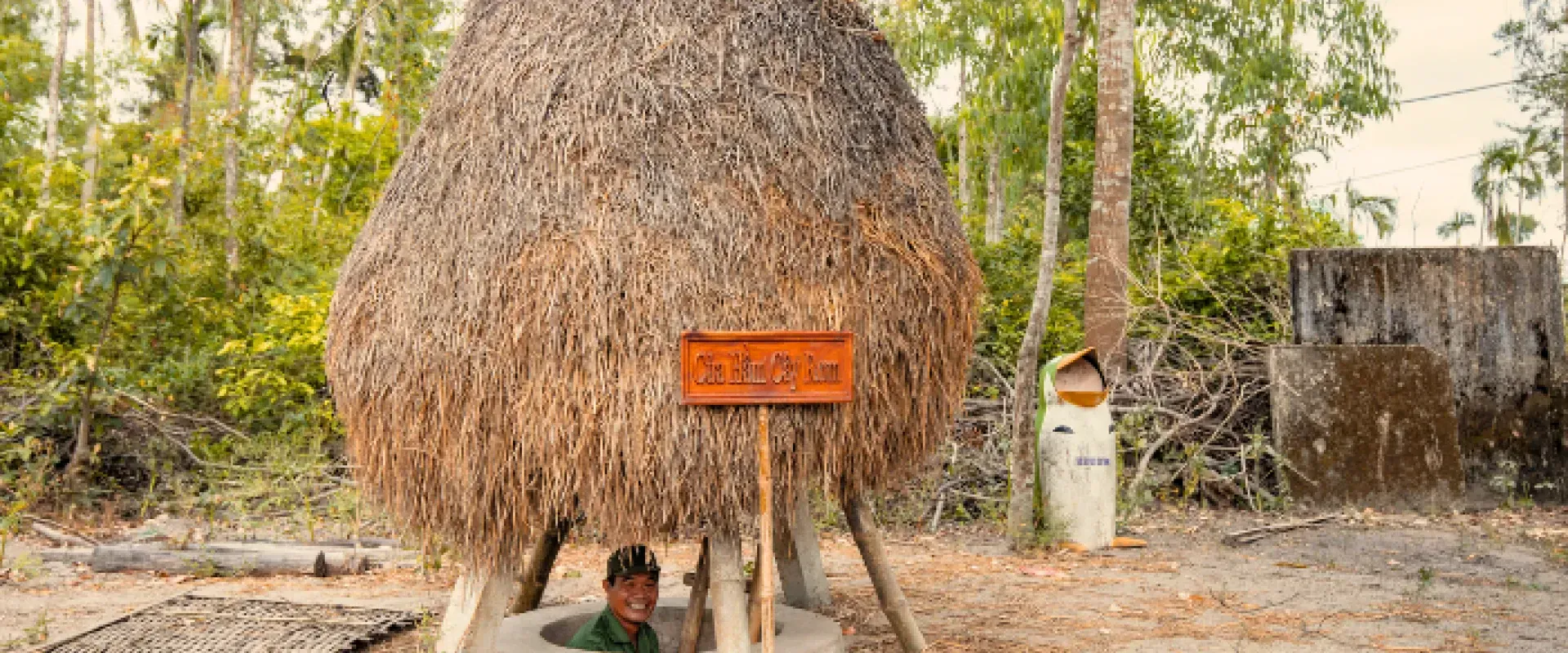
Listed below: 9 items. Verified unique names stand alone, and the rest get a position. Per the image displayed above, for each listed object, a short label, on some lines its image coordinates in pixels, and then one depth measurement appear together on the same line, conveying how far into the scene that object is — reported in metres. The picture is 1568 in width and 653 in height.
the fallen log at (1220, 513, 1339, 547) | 8.24
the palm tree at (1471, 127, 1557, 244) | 17.62
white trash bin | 8.06
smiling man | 4.82
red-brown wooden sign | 3.74
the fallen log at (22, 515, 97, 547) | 8.16
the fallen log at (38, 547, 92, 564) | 7.80
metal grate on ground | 5.52
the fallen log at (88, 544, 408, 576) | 7.57
